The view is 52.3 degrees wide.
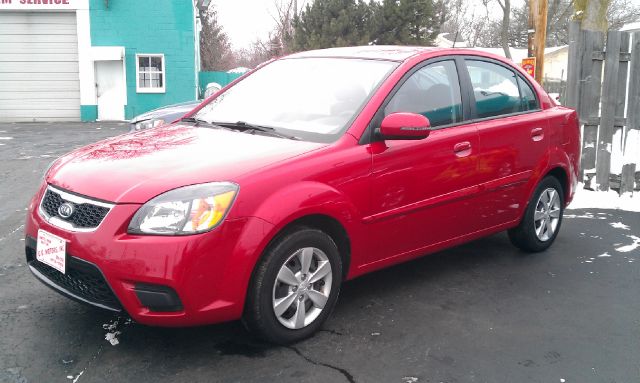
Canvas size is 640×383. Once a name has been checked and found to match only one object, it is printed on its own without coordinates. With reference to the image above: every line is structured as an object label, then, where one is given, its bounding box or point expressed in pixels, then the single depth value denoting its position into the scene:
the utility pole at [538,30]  9.62
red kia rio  3.14
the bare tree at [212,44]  38.59
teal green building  21.19
